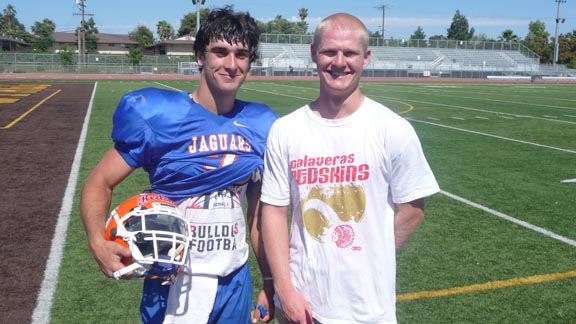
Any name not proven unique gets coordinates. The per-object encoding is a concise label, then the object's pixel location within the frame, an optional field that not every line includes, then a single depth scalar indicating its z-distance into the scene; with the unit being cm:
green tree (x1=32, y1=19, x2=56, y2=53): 8225
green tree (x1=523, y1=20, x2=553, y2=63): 8000
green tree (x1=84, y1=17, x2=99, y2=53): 8256
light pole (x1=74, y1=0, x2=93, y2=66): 5888
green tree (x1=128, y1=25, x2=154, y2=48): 9138
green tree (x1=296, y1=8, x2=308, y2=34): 10311
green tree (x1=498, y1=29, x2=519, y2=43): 8825
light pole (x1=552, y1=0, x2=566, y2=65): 6200
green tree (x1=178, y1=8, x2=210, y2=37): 10031
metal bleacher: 5297
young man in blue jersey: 218
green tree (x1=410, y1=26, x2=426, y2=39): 12400
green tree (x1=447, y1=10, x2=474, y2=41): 12288
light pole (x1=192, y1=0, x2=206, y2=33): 3105
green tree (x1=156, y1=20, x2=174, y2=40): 9425
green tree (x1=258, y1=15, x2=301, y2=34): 10450
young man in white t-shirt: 201
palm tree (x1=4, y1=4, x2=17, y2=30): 11229
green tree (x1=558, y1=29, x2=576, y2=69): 7600
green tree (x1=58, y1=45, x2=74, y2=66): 4859
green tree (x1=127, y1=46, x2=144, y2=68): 5151
